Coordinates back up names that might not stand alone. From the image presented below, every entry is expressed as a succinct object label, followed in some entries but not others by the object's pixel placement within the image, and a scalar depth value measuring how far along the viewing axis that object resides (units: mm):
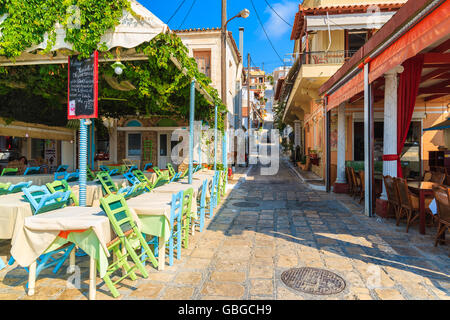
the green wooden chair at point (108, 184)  5322
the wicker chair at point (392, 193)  5347
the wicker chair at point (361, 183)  7477
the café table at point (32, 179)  5654
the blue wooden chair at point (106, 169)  7642
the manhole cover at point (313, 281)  2977
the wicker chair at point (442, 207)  3887
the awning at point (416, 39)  3554
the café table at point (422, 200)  4843
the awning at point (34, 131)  9531
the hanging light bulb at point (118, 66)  4500
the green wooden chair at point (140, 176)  6918
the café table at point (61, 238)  2724
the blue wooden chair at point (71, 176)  6156
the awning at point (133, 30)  4070
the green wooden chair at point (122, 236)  2832
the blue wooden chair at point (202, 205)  5170
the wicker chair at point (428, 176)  7021
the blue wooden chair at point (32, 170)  6852
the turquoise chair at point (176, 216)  3506
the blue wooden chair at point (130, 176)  6492
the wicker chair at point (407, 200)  4934
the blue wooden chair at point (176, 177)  6836
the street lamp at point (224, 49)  10633
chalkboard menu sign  4234
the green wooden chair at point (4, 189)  4504
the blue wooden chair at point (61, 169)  8101
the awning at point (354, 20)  9688
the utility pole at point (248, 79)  21758
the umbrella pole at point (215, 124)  9025
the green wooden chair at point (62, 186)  3955
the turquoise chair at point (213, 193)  6298
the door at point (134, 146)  15195
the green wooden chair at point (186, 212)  4191
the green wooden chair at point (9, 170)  6616
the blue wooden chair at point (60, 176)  6205
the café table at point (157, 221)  3328
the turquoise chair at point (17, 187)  4548
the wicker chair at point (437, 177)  6312
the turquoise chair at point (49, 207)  3110
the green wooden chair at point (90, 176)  7079
